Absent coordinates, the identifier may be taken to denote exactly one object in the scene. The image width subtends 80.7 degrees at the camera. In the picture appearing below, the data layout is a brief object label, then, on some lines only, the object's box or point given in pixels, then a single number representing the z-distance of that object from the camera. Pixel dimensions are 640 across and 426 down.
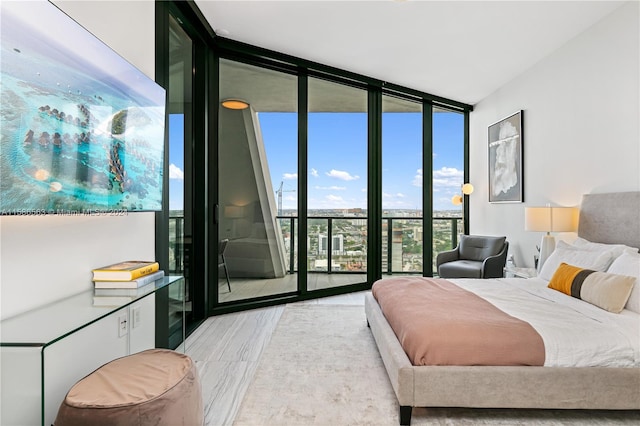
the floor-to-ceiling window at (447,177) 5.96
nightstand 3.96
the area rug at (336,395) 2.02
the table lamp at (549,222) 3.71
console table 1.27
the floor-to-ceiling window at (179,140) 3.18
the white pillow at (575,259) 2.85
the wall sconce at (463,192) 5.93
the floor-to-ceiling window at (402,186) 5.51
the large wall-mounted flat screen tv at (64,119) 1.28
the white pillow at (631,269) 2.38
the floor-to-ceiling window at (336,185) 4.79
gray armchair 4.65
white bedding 1.97
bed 1.96
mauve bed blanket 1.98
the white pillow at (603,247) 2.84
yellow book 1.95
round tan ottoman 1.38
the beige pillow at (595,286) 2.37
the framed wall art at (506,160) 4.89
